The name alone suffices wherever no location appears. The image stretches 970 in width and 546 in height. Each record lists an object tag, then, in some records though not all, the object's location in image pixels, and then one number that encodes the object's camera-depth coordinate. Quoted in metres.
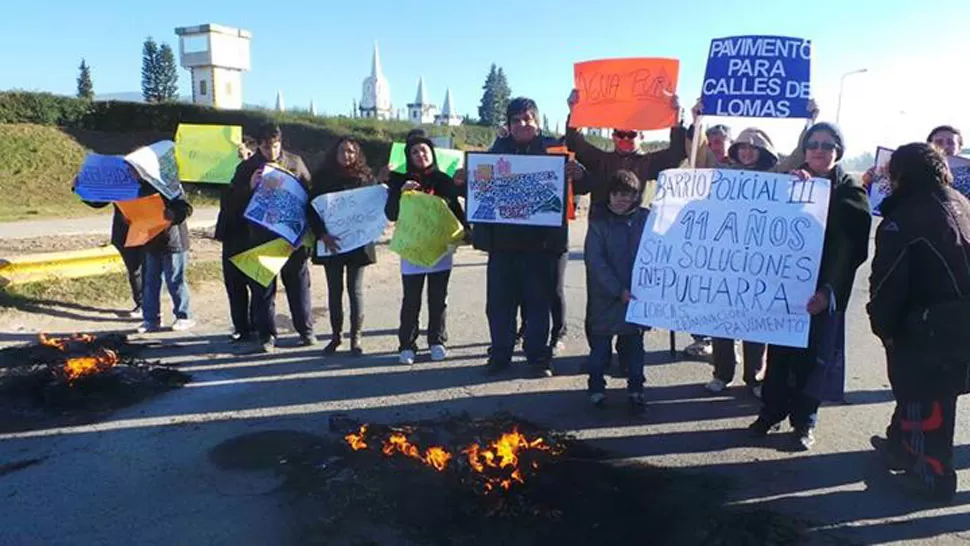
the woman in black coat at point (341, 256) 6.35
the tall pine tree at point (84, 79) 72.88
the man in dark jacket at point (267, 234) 6.32
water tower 41.16
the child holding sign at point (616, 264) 4.96
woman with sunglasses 4.26
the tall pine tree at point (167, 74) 77.90
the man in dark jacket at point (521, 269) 5.72
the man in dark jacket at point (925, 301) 3.64
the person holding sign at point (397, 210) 6.06
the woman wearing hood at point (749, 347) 5.49
